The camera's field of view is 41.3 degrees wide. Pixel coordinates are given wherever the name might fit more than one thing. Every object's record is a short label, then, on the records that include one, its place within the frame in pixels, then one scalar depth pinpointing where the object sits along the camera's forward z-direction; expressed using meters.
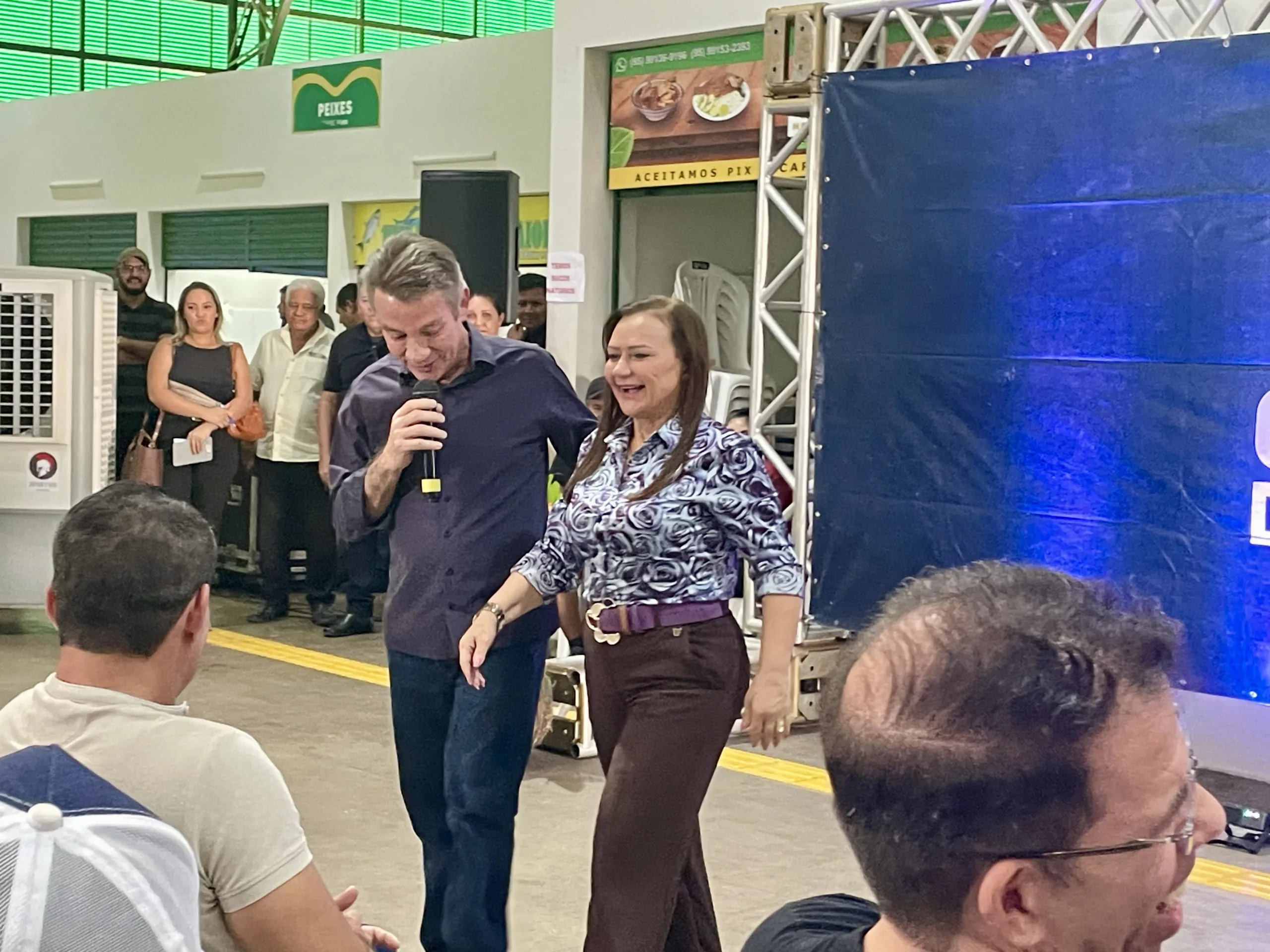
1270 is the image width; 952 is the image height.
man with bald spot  1.07
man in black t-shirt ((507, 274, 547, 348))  9.07
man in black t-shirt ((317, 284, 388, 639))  8.31
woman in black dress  8.69
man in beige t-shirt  2.07
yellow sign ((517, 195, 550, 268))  9.80
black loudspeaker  7.28
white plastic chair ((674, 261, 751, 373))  9.20
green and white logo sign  10.81
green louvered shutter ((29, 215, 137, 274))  13.52
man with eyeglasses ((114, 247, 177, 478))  9.47
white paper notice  8.73
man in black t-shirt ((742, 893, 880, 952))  1.38
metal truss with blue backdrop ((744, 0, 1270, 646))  6.09
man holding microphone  3.60
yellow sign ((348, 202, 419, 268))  10.64
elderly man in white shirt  8.83
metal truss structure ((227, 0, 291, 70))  18.62
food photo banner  8.14
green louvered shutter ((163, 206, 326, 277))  11.56
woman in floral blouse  3.39
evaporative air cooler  7.99
